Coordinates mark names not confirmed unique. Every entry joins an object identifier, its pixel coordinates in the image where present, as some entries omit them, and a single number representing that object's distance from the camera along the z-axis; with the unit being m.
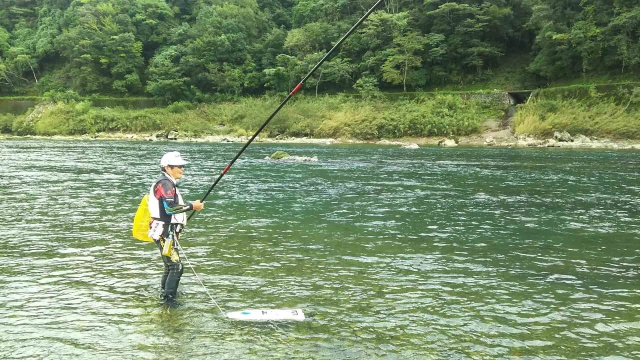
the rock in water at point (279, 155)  32.06
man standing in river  6.66
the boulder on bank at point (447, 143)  45.93
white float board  6.32
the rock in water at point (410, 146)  42.70
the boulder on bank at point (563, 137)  43.69
